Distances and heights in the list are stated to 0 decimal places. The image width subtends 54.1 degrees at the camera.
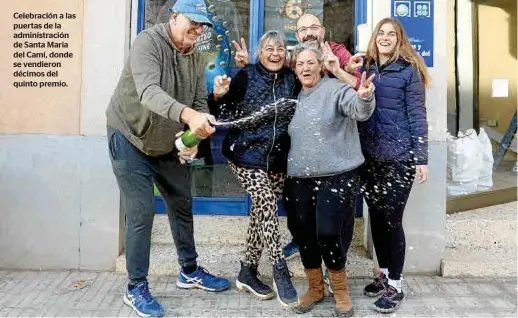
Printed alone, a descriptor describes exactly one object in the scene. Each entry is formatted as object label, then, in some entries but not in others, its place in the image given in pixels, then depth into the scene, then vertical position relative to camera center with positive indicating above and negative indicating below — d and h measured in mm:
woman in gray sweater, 3305 +21
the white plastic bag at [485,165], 5387 +48
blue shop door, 4906 +1318
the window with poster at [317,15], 4945 +1501
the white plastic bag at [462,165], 5188 +42
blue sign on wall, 4273 +1243
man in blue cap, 3266 +277
